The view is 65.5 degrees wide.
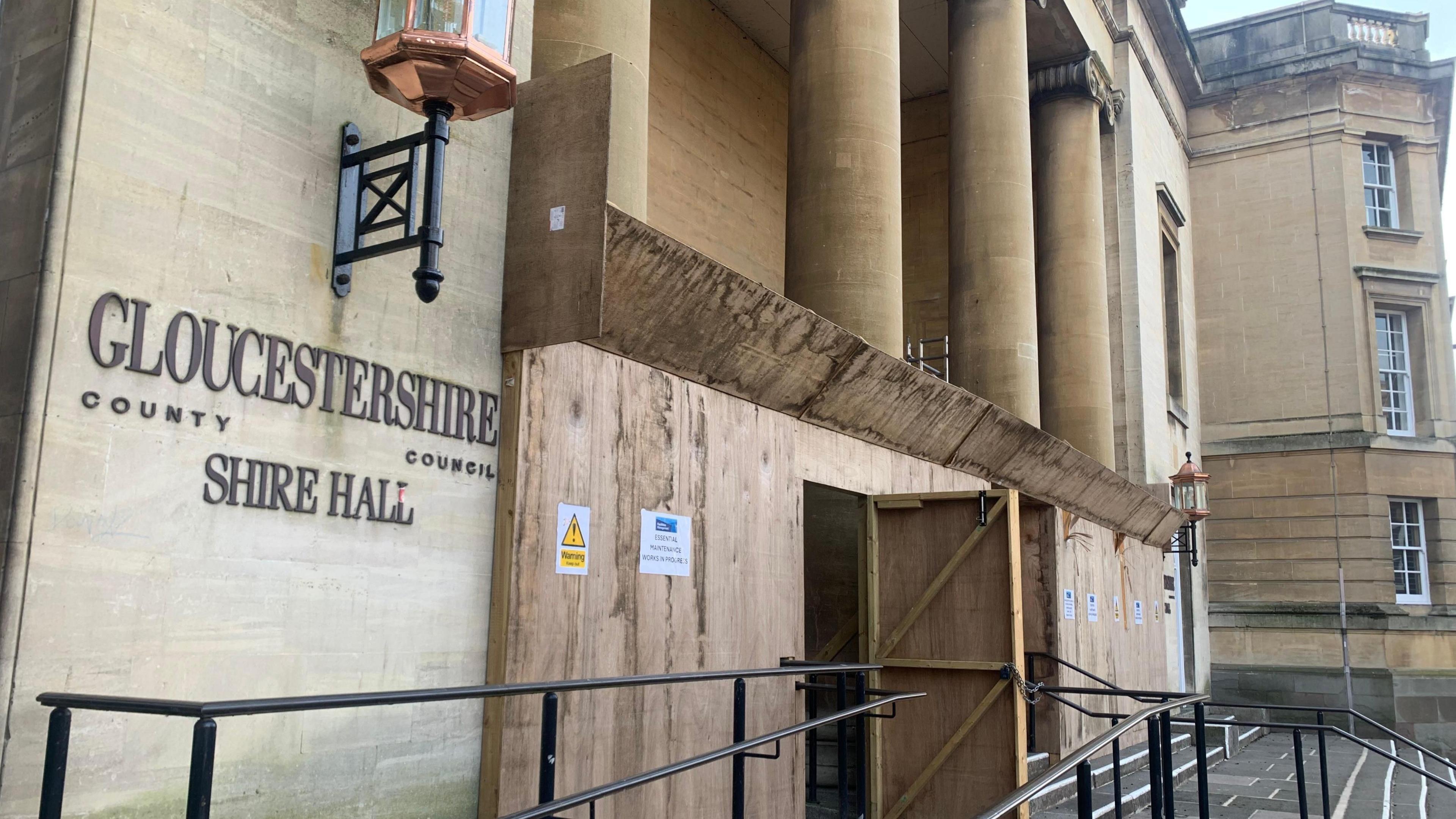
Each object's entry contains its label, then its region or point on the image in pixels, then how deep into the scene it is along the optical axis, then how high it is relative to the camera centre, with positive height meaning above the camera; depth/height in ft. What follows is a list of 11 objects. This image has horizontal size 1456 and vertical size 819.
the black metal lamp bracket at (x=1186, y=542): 62.95 +3.94
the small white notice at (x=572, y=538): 17.13 +0.92
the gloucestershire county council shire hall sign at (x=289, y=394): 11.80 +2.41
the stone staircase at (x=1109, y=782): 30.45 -5.38
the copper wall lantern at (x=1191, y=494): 62.44 +6.41
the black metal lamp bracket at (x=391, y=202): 13.58 +4.90
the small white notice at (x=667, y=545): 19.13 +0.94
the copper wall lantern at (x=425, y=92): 13.16 +6.01
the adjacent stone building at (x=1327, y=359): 81.82 +19.30
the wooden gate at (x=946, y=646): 25.96 -0.97
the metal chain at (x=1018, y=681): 25.49 -1.67
